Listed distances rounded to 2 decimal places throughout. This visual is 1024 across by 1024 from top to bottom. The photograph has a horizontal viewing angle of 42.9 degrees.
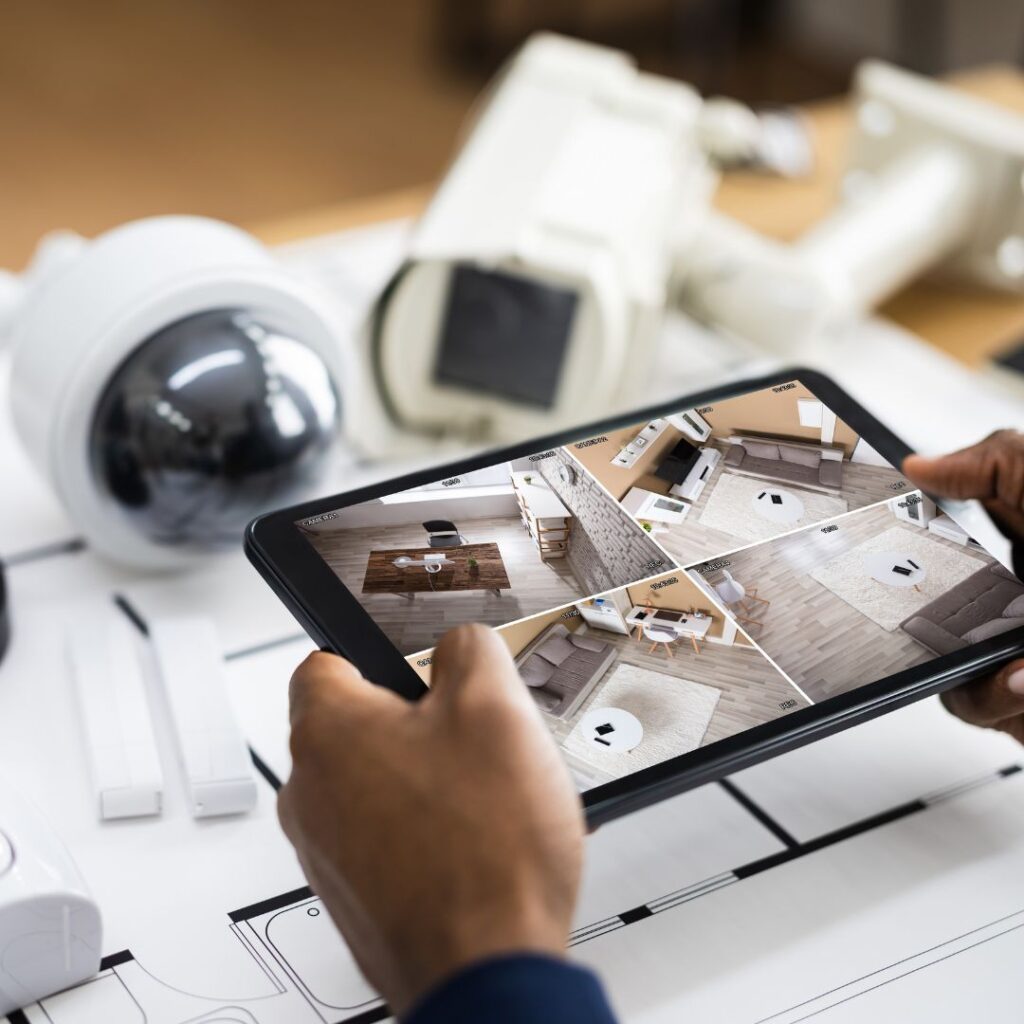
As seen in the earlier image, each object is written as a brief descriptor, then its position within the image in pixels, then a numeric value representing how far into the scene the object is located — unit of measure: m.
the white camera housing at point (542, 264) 0.69
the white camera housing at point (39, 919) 0.43
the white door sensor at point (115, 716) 0.52
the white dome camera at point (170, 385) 0.59
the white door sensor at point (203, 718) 0.52
